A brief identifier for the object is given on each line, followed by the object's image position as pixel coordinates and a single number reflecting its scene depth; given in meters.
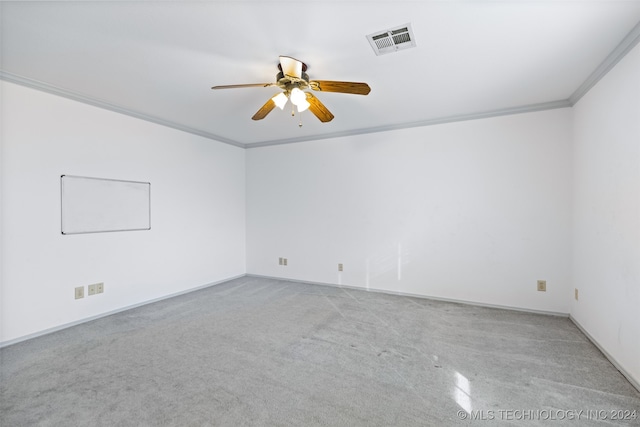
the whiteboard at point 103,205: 2.91
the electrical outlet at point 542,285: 3.27
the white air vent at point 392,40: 1.91
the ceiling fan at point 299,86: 2.11
